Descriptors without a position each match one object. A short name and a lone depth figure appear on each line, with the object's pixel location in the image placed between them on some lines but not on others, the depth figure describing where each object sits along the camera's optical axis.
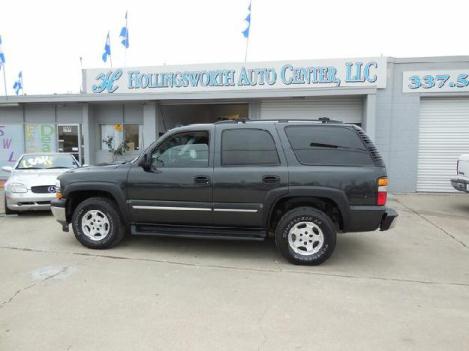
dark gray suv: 5.25
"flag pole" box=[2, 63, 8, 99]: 17.14
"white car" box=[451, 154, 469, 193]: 9.12
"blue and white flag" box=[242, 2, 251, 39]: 15.60
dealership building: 12.30
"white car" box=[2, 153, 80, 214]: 8.54
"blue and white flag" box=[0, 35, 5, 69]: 16.40
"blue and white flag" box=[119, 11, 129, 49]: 16.83
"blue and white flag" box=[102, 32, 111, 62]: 17.06
